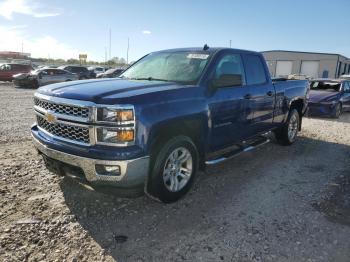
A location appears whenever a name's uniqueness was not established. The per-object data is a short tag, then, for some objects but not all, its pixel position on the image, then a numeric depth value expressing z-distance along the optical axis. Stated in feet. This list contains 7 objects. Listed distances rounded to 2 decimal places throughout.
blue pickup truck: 11.09
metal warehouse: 151.64
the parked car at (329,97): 40.06
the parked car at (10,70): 82.69
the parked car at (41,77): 73.00
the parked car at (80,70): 95.50
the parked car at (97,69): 110.83
